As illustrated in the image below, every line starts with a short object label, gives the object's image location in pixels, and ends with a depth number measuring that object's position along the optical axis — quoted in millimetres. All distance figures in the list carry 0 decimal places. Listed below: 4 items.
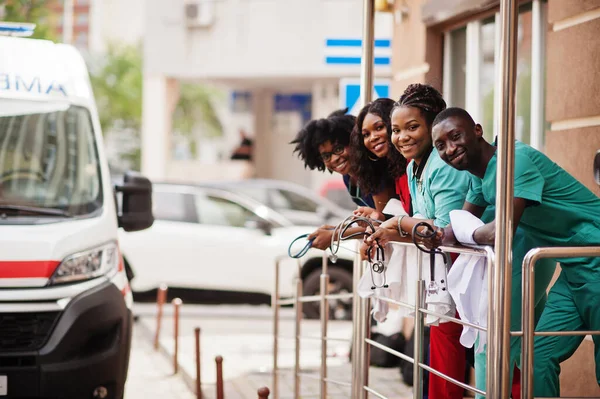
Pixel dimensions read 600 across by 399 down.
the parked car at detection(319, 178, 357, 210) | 20566
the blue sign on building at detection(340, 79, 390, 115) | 9875
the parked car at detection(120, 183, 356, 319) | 12844
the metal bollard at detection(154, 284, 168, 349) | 10326
